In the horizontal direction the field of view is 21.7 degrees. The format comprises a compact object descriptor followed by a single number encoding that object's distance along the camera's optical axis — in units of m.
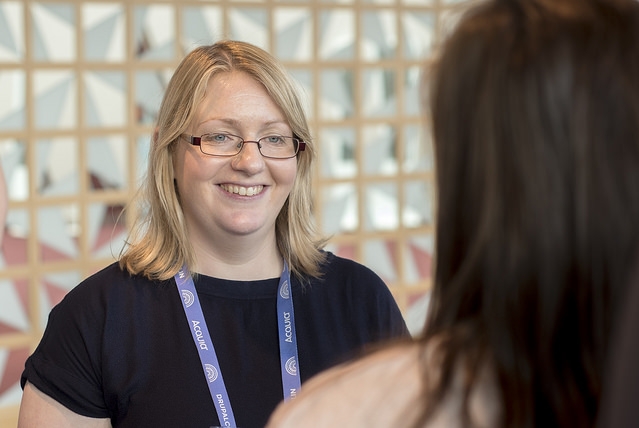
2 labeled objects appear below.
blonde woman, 1.82
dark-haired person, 1.09
